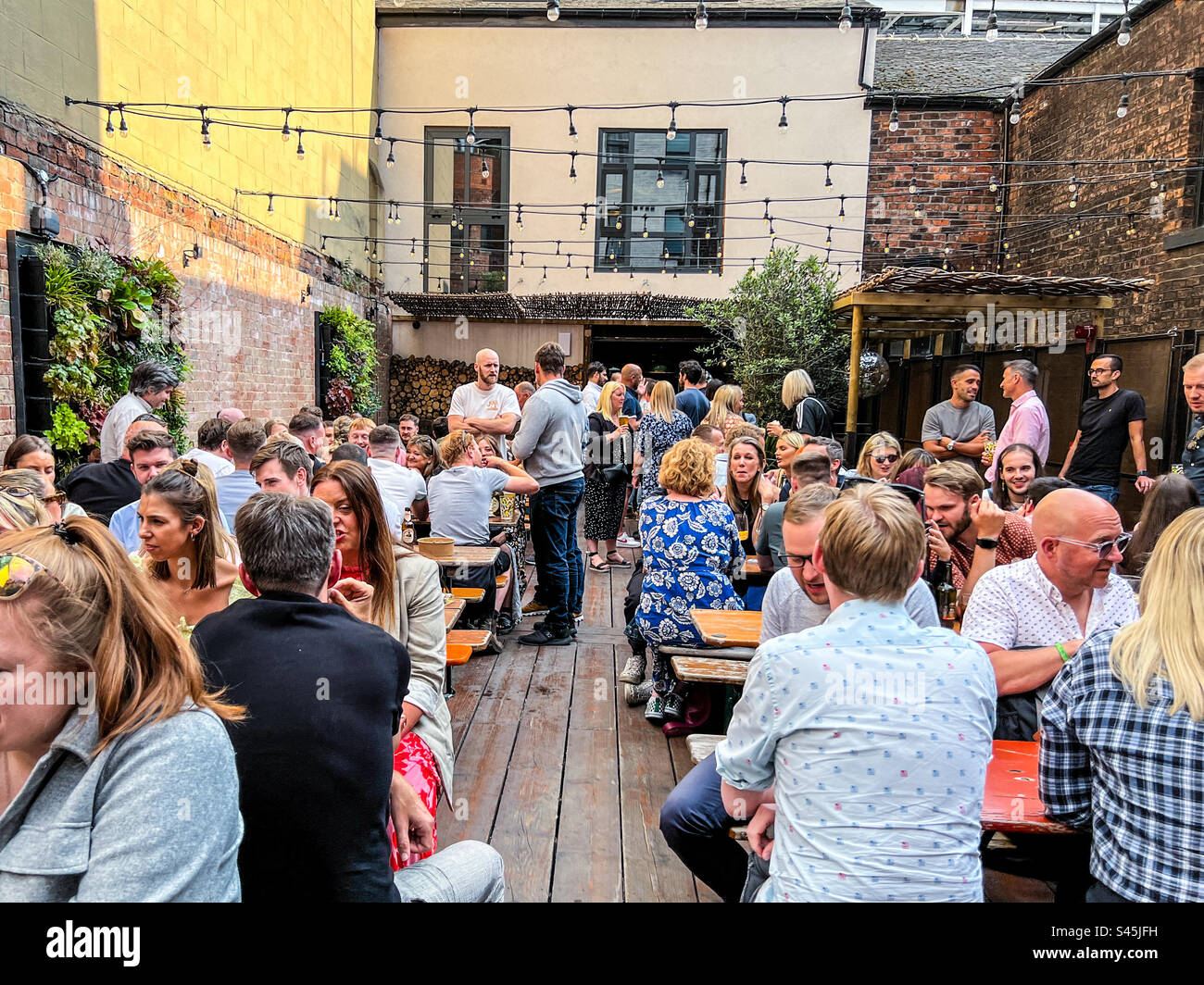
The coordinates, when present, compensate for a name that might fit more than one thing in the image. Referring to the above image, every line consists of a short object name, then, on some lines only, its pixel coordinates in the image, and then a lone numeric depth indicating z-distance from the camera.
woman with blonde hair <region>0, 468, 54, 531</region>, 2.79
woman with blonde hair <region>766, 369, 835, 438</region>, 7.33
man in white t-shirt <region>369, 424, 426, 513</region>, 5.12
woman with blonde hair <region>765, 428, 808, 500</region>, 5.67
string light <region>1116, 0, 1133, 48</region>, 6.29
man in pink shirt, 5.91
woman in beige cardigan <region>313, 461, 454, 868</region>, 2.59
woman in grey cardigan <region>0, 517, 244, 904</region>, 1.19
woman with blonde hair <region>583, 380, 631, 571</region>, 7.74
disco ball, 11.88
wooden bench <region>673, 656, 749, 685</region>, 3.23
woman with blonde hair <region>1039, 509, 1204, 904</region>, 1.61
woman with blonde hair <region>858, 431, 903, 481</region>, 4.89
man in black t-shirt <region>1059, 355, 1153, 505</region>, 6.07
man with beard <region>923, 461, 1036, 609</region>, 3.27
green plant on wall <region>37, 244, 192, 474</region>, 5.31
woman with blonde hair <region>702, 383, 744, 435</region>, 7.38
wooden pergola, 8.19
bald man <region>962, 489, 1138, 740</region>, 2.40
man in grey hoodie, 5.42
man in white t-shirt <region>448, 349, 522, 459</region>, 6.40
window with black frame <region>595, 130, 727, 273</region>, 14.38
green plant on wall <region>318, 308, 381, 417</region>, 11.41
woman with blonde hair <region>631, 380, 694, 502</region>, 7.48
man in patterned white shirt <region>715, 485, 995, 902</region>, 1.61
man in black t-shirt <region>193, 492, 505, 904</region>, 1.62
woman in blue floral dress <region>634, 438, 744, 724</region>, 4.04
